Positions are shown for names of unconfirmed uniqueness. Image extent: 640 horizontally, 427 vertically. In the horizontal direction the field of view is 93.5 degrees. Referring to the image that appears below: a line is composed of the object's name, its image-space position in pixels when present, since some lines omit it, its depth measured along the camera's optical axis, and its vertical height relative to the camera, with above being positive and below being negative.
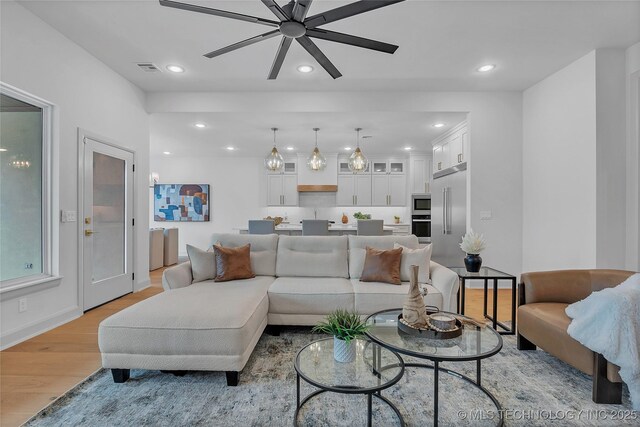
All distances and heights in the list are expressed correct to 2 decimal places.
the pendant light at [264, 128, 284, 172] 5.11 +0.87
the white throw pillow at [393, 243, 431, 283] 2.86 -0.47
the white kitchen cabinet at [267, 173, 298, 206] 7.50 +0.56
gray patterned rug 1.60 -1.10
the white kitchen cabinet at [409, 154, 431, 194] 7.15 +1.03
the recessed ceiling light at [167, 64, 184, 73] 3.48 +1.69
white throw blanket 1.61 -0.65
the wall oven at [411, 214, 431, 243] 6.91 -0.31
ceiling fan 1.77 +1.21
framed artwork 7.66 +0.26
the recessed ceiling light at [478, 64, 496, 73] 3.44 +1.68
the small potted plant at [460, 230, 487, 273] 2.81 -0.35
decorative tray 1.62 -0.66
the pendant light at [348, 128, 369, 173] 5.09 +0.86
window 2.52 +0.19
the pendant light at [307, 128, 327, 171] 5.12 +0.88
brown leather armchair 1.72 -0.74
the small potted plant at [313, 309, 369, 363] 1.59 -0.65
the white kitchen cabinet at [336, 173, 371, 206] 7.49 +0.56
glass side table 2.67 -0.65
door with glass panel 3.26 -0.12
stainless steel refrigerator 4.53 -0.03
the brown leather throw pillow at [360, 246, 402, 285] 2.82 -0.52
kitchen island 5.27 -0.31
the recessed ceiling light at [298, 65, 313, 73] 3.42 +1.66
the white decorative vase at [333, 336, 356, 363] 1.59 -0.74
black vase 2.83 -0.48
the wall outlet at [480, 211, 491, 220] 4.22 -0.02
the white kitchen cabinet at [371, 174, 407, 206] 7.45 +0.58
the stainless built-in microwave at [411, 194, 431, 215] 6.96 +0.19
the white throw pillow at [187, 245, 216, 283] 2.87 -0.51
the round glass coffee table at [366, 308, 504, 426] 1.47 -0.69
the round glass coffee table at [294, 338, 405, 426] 1.40 -0.79
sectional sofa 1.87 -0.68
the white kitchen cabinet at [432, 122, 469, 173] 4.61 +1.09
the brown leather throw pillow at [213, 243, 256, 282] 2.86 -0.50
